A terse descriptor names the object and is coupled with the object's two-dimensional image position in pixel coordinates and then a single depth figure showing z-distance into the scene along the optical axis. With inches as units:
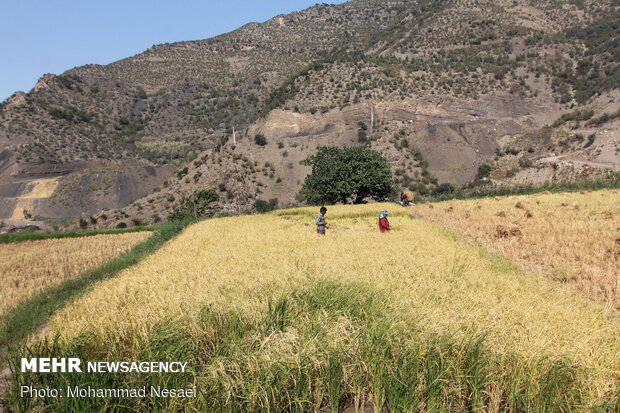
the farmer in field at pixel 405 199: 1088.4
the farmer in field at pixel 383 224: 552.4
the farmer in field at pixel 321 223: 565.3
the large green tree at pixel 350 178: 1531.7
